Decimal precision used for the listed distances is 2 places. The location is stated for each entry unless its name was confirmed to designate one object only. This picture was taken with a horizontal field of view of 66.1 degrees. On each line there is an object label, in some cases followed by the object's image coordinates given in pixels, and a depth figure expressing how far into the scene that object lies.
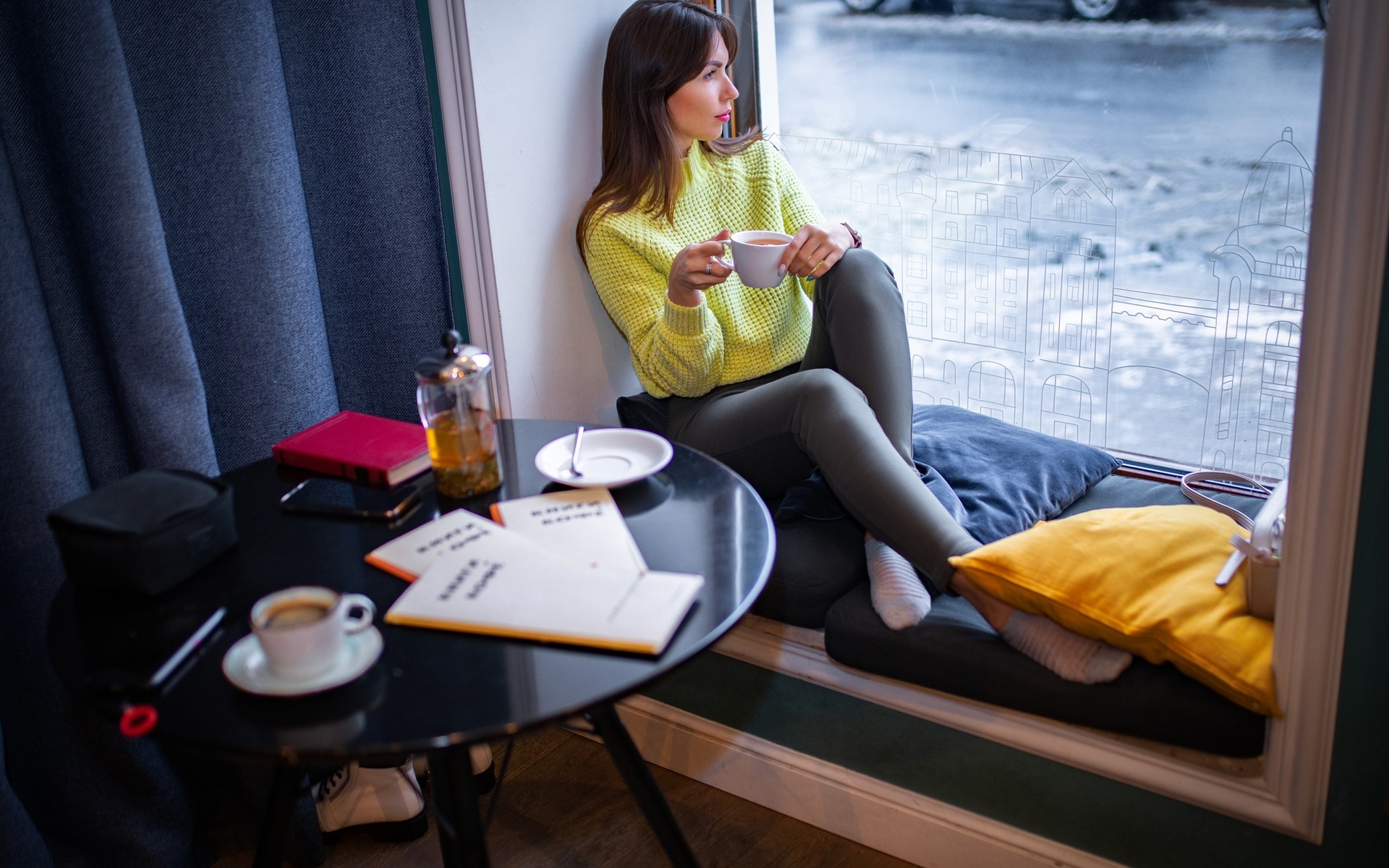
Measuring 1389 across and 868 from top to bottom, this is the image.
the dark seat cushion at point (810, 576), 1.57
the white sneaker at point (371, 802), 1.62
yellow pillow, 1.22
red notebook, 1.26
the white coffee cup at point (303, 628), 0.86
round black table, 0.84
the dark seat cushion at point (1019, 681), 1.25
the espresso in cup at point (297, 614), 0.91
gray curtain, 1.30
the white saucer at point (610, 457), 1.21
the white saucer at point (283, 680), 0.87
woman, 1.52
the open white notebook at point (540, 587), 0.93
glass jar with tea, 1.18
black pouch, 0.99
